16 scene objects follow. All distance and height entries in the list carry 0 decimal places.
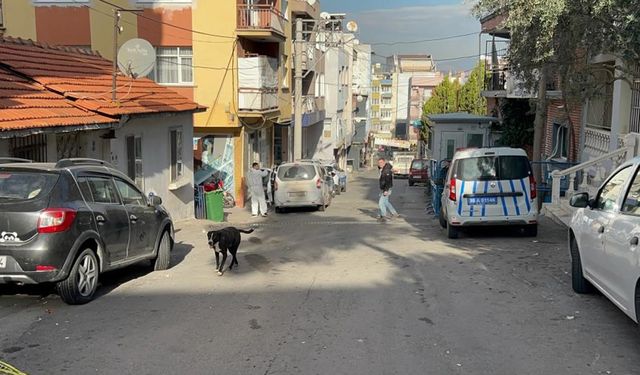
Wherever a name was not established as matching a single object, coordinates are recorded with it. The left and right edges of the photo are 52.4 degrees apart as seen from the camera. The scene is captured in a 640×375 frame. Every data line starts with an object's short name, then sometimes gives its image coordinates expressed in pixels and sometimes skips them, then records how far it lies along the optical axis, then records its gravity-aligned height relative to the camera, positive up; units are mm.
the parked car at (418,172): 45312 -4158
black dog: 9469 -1899
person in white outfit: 20141 -2497
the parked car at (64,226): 6867 -1296
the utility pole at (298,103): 27562 +352
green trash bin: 19578 -2831
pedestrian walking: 17797 -1932
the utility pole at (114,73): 13133 +733
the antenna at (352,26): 60031 +7863
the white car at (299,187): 21078 -2441
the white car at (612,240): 5598 -1229
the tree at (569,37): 9180 +1195
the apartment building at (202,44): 23641 +2465
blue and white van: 12789 -1509
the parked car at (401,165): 61312 -5102
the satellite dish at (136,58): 14836 +1193
